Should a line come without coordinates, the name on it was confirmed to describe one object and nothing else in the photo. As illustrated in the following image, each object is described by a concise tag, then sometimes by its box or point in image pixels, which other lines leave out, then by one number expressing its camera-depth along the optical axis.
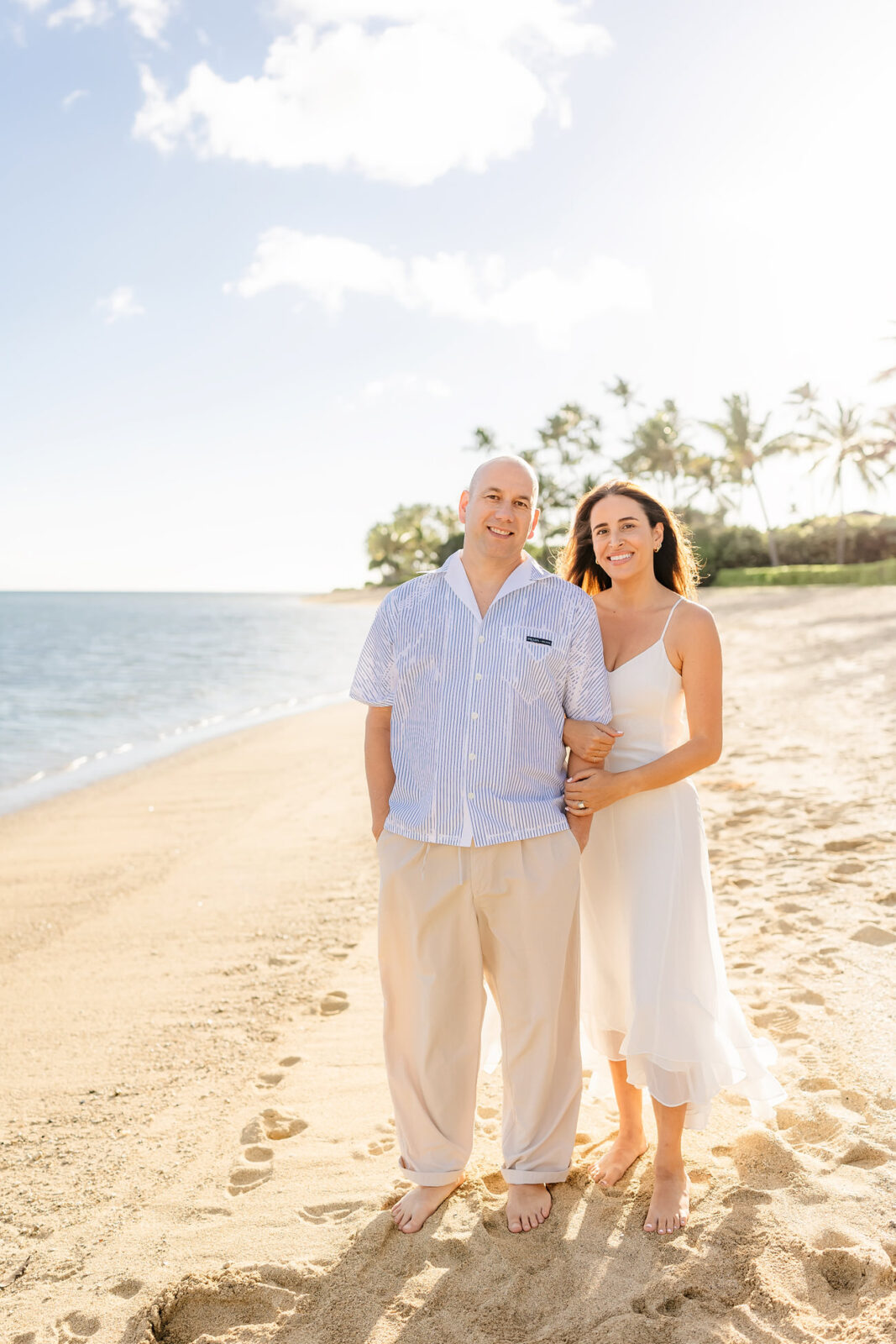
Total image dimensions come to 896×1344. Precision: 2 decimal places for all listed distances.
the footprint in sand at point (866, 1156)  2.68
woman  2.63
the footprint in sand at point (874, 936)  4.07
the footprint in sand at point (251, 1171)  2.94
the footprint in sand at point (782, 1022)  3.47
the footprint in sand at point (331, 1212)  2.74
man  2.65
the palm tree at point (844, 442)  46.09
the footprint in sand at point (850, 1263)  2.25
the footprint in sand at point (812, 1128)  2.82
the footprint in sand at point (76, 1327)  2.32
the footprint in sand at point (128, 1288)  2.47
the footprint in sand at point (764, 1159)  2.68
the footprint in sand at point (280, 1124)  3.26
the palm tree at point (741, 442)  45.38
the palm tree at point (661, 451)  46.59
